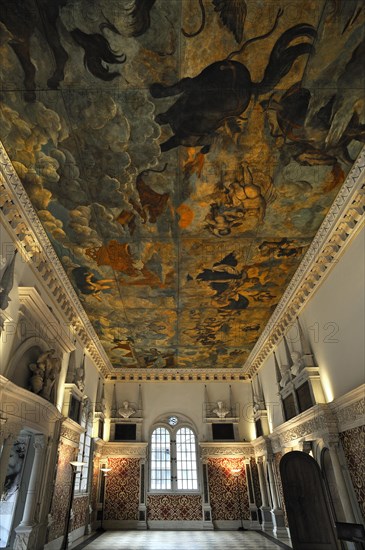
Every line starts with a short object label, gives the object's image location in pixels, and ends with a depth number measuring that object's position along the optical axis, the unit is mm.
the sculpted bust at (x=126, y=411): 17062
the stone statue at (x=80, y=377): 11427
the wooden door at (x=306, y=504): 7895
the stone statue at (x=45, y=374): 8016
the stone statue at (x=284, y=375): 11348
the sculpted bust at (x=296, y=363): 10164
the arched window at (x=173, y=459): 16016
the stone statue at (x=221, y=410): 17234
